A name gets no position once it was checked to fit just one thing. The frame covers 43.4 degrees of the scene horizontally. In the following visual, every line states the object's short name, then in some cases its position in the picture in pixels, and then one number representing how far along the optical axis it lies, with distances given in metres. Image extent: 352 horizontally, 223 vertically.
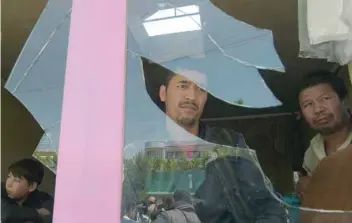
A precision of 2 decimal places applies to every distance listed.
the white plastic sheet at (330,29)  0.73
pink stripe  0.62
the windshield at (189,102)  0.76
